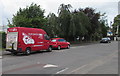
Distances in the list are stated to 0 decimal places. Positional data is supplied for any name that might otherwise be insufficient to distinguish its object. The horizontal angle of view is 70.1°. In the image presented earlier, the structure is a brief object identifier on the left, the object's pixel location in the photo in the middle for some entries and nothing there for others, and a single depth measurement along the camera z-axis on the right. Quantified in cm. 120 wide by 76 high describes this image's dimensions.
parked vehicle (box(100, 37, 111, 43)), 2343
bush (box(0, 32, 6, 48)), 1099
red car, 1154
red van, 778
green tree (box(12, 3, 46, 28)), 1284
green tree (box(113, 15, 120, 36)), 5050
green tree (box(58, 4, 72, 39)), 1756
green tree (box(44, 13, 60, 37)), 1701
